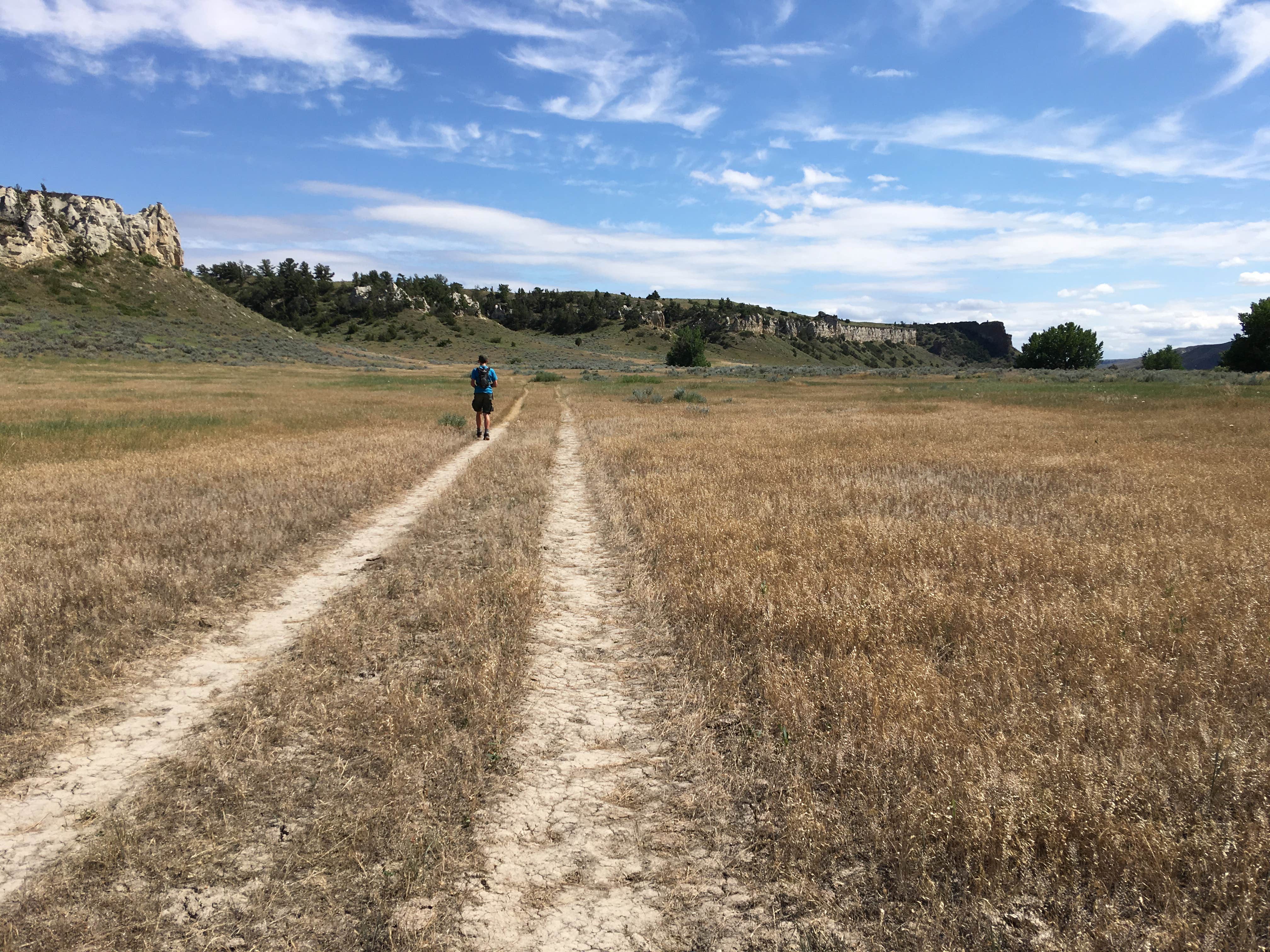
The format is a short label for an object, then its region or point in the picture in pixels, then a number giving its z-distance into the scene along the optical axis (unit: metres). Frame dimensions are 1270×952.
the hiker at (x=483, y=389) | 20.64
